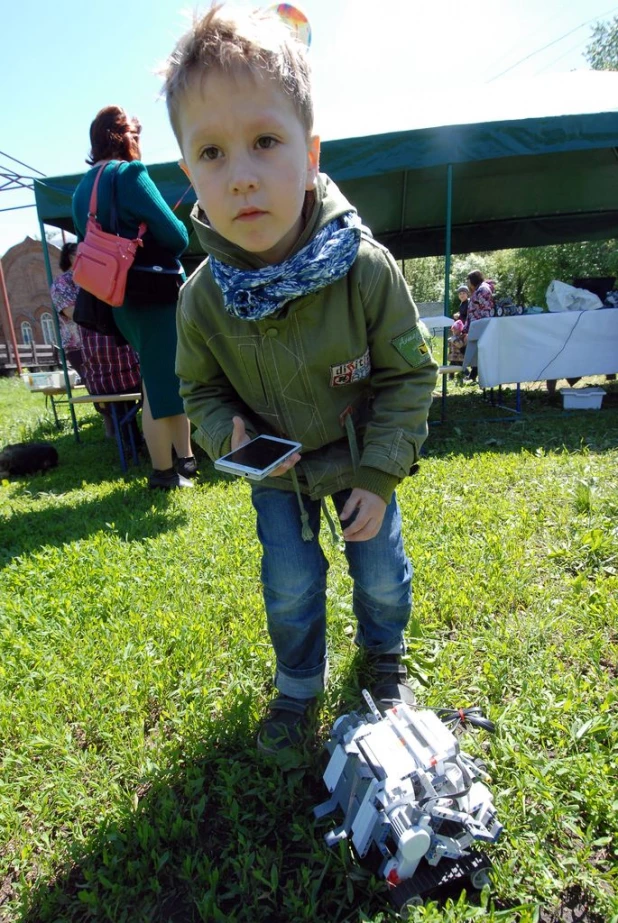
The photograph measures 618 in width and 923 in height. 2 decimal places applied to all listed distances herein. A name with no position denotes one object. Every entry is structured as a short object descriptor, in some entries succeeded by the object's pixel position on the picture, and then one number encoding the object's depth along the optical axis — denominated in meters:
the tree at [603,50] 23.95
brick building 34.97
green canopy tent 4.77
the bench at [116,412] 4.48
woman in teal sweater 3.22
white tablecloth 5.58
